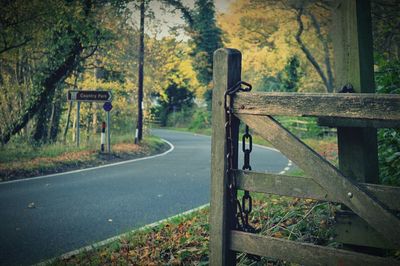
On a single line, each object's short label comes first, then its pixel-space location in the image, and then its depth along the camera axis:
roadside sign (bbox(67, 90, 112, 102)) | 16.80
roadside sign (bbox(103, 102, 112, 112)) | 17.28
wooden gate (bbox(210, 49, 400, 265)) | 2.35
